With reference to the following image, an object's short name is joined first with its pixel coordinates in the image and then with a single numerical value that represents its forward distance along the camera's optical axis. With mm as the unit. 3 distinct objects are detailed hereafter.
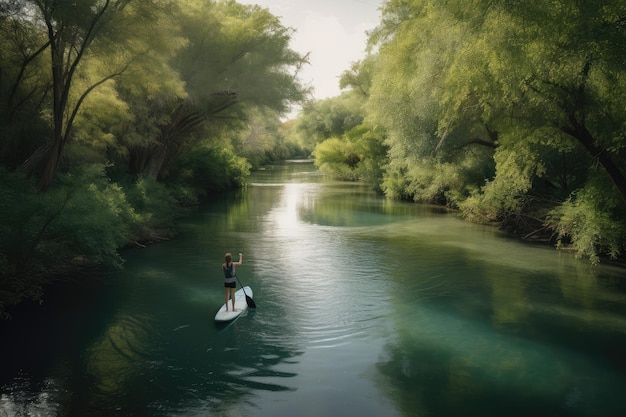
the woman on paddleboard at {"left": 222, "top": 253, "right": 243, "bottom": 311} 10797
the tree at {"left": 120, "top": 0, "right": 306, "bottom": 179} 23359
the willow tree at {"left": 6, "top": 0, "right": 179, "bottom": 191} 12766
